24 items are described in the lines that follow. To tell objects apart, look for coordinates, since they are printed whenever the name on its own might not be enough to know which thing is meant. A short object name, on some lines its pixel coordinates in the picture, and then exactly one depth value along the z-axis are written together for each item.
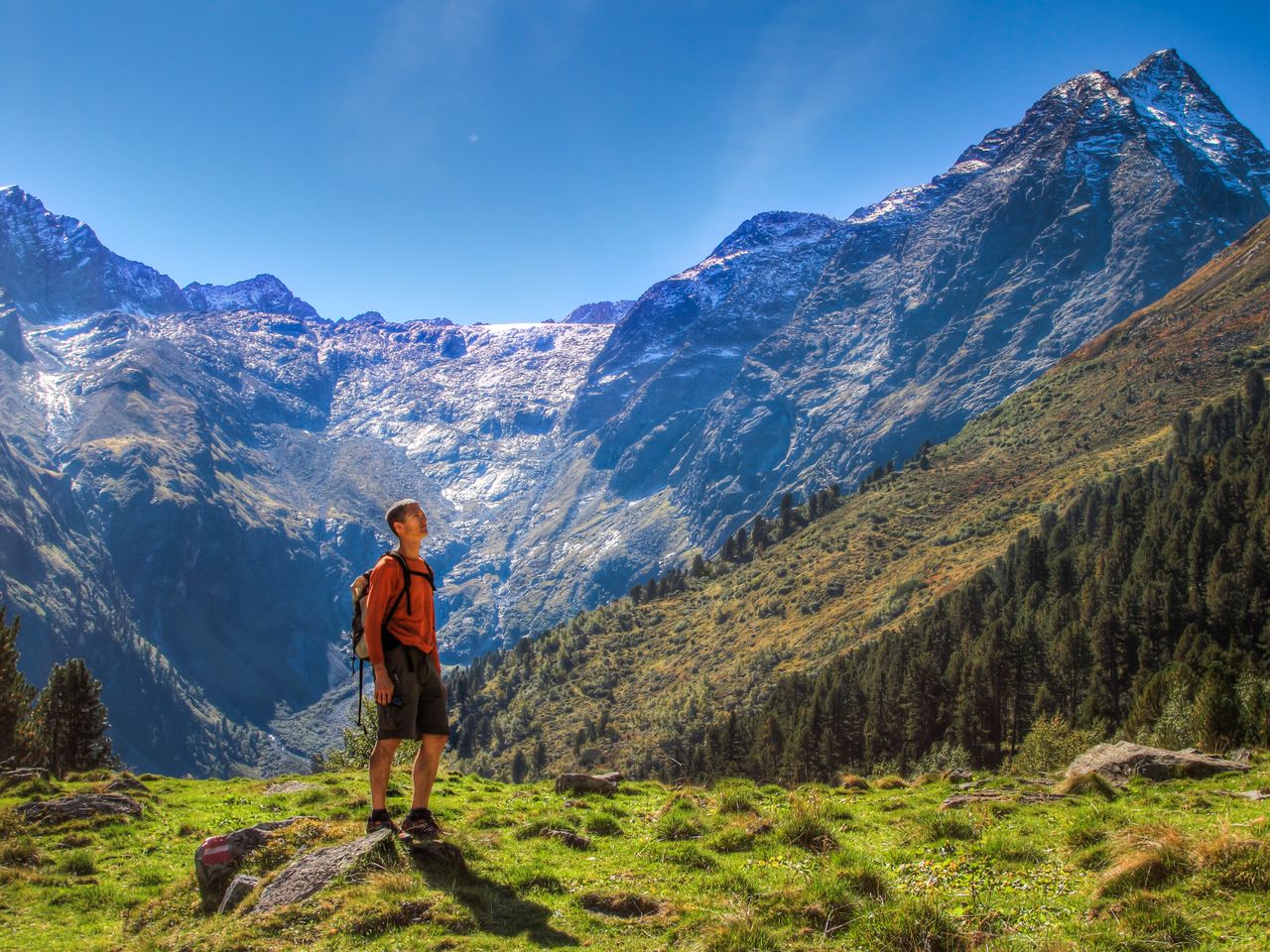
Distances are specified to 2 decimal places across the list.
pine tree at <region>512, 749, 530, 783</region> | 141.38
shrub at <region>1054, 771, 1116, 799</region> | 15.99
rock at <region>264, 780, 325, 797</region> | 21.01
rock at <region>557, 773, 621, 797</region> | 19.89
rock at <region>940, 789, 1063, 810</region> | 15.17
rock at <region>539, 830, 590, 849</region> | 13.24
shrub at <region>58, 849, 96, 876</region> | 13.18
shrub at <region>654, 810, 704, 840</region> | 13.40
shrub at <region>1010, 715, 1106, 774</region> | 53.72
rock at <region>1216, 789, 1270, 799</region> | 14.14
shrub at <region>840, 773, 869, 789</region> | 21.25
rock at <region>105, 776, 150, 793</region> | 20.86
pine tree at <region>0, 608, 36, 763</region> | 41.56
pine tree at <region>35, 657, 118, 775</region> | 50.62
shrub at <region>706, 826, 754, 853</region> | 12.29
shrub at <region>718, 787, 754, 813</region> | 15.01
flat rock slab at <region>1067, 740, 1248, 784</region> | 17.94
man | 11.47
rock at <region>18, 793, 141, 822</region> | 16.03
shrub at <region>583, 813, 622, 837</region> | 14.38
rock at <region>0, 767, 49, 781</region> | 20.03
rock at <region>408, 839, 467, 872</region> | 10.72
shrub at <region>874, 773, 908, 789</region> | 21.80
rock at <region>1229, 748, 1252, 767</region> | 19.33
